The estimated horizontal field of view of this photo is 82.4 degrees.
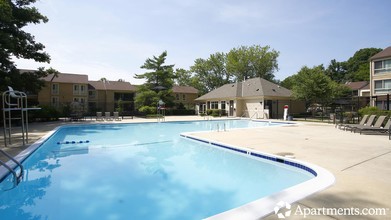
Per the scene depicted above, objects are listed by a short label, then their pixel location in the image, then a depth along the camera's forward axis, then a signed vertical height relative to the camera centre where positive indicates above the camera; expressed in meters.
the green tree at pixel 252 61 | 46.76 +10.07
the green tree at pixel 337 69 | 65.06 +11.95
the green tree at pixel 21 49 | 16.33 +4.91
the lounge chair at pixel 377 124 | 12.34 -0.92
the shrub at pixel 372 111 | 15.37 -0.27
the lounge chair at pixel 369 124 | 12.92 -0.96
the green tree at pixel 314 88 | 23.64 +2.24
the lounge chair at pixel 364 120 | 14.10 -0.77
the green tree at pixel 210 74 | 49.62 +7.97
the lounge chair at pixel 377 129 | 11.46 -1.10
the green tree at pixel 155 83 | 30.92 +3.93
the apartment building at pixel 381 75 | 26.62 +3.97
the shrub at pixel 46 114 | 20.69 -0.29
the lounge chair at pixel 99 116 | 24.50 -0.62
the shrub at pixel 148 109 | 29.58 +0.06
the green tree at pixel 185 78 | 53.00 +7.42
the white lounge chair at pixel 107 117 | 23.70 -0.71
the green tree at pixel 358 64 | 57.19 +12.75
